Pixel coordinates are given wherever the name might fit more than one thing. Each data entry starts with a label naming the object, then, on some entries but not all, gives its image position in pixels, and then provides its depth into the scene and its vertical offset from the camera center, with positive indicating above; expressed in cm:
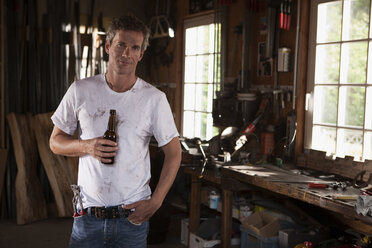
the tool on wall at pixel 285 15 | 402 +62
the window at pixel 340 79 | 354 +9
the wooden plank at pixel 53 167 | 541 -95
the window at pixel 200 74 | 524 +15
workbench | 284 -67
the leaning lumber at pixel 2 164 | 539 -92
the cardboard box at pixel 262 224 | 359 -105
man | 203 -25
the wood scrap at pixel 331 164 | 345 -56
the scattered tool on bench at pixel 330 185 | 311 -62
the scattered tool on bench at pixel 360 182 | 314 -61
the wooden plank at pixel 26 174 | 529 -103
